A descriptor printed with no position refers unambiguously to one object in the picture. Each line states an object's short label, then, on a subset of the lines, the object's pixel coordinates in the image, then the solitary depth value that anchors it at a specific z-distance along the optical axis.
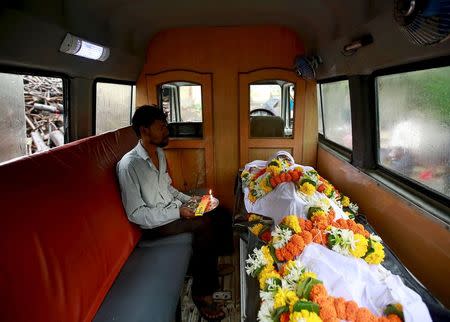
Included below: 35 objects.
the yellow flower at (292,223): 1.82
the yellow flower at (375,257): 1.54
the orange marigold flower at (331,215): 1.96
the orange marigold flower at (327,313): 1.19
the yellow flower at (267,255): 1.71
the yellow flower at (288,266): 1.49
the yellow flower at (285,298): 1.30
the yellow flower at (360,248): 1.55
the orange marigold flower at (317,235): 1.70
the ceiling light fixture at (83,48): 2.16
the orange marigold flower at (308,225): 1.86
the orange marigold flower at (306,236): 1.68
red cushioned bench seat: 1.29
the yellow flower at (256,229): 2.23
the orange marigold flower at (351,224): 1.90
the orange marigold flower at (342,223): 1.88
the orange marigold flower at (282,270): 1.54
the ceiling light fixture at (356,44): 2.01
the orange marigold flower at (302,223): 1.87
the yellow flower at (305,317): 1.15
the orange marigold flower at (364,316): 1.18
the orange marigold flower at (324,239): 1.68
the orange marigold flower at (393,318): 1.18
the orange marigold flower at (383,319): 1.18
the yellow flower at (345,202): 2.71
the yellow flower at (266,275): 1.52
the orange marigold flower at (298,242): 1.63
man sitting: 2.50
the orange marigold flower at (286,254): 1.63
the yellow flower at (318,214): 1.97
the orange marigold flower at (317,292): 1.28
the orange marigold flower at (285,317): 1.24
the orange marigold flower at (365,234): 1.78
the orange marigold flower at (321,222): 1.84
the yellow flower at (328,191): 2.59
